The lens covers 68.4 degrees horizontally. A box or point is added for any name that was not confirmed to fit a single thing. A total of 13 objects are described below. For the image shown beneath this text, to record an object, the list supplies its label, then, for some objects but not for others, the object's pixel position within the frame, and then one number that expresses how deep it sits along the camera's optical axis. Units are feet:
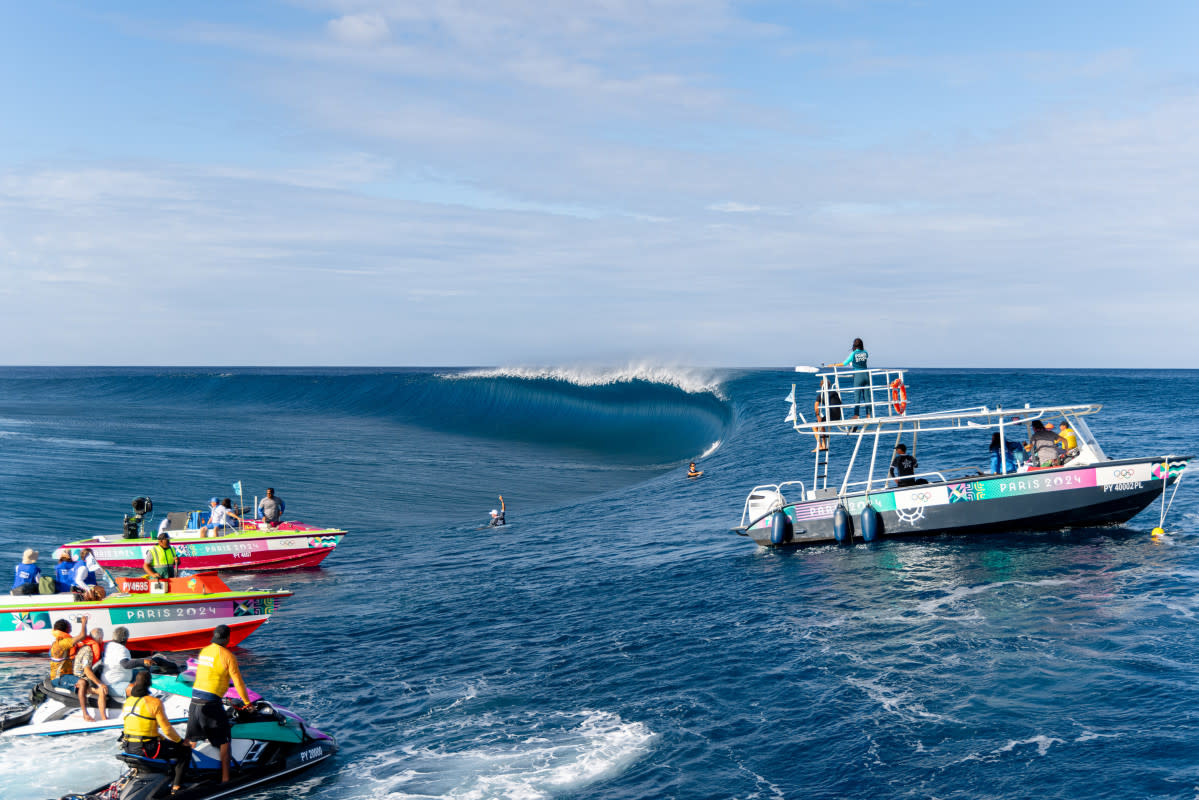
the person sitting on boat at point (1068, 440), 71.46
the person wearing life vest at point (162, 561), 66.74
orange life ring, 74.02
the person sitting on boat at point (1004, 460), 72.62
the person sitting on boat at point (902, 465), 75.36
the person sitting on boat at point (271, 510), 88.79
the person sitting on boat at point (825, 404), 73.65
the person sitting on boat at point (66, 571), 63.26
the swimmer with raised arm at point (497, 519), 108.88
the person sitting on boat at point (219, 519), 87.97
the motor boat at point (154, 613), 58.34
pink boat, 85.66
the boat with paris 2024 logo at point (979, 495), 69.72
